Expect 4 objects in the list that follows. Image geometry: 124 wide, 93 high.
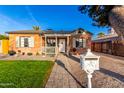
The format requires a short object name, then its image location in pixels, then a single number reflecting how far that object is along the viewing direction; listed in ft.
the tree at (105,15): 6.38
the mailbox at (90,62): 8.31
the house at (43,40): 30.04
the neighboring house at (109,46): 30.60
